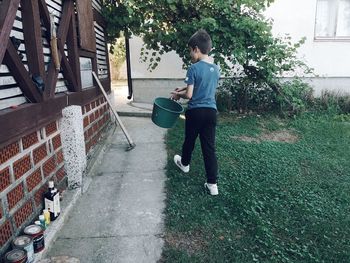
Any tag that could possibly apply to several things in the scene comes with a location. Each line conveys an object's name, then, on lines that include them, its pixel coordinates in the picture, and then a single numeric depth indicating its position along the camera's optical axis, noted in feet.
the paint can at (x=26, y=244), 7.89
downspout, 29.55
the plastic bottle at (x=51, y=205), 10.05
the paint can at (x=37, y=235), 8.39
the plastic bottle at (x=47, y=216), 9.75
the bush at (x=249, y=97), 26.06
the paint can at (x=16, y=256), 7.39
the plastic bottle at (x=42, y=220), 9.37
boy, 11.87
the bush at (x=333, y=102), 27.21
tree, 20.38
